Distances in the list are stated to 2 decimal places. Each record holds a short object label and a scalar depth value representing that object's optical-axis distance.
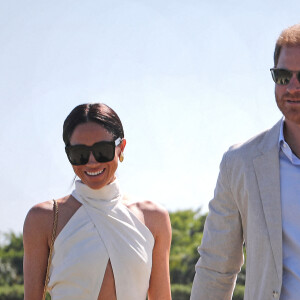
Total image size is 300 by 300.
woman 10.15
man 8.30
